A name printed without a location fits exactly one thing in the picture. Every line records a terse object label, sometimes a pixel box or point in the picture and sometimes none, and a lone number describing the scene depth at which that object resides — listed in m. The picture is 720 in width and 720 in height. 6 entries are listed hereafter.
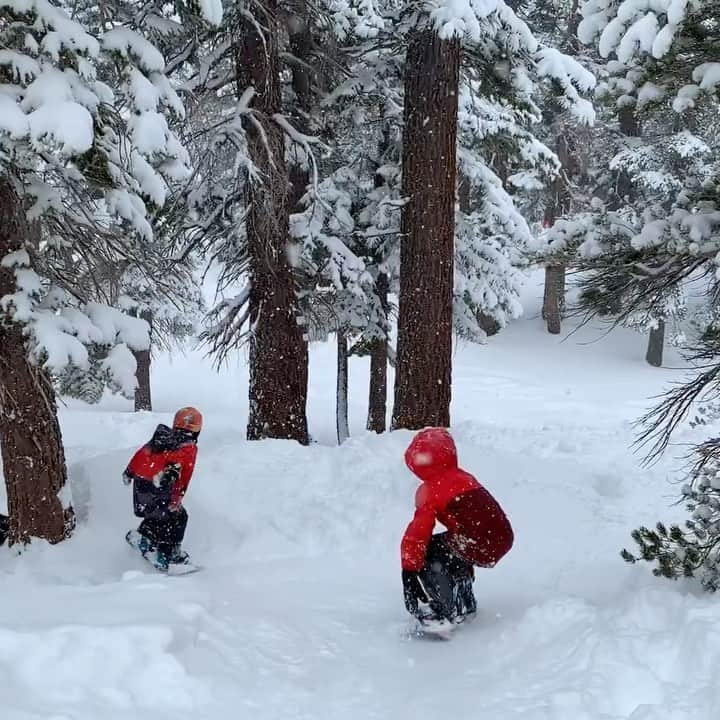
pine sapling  4.55
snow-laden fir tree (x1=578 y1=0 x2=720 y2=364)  4.44
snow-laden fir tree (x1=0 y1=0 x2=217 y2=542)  5.24
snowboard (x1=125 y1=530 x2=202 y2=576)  6.41
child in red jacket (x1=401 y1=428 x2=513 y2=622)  5.05
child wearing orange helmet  6.48
